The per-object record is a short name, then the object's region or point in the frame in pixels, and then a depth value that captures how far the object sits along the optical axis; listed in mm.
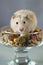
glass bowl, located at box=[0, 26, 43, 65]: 560
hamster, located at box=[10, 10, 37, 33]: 550
